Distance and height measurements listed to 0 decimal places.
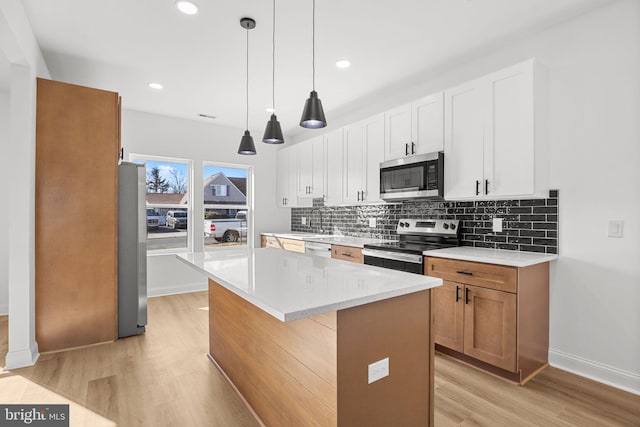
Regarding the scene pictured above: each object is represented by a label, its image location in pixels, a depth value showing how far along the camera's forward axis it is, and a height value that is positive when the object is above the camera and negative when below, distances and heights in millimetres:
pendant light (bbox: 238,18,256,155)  2916 +567
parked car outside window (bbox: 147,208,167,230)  4906 -147
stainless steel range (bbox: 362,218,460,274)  2993 -346
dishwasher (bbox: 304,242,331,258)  4102 -498
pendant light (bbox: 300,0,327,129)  2010 +596
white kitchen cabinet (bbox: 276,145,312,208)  5406 +524
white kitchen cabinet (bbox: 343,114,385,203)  3803 +629
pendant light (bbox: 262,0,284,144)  2480 +583
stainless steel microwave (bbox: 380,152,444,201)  3094 +334
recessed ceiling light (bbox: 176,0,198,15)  2301 +1450
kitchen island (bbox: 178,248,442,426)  1316 -616
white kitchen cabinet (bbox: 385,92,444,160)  3127 +845
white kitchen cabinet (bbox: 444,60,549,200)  2488 +609
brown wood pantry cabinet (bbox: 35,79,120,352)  2822 -46
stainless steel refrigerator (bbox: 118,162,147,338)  3236 -427
